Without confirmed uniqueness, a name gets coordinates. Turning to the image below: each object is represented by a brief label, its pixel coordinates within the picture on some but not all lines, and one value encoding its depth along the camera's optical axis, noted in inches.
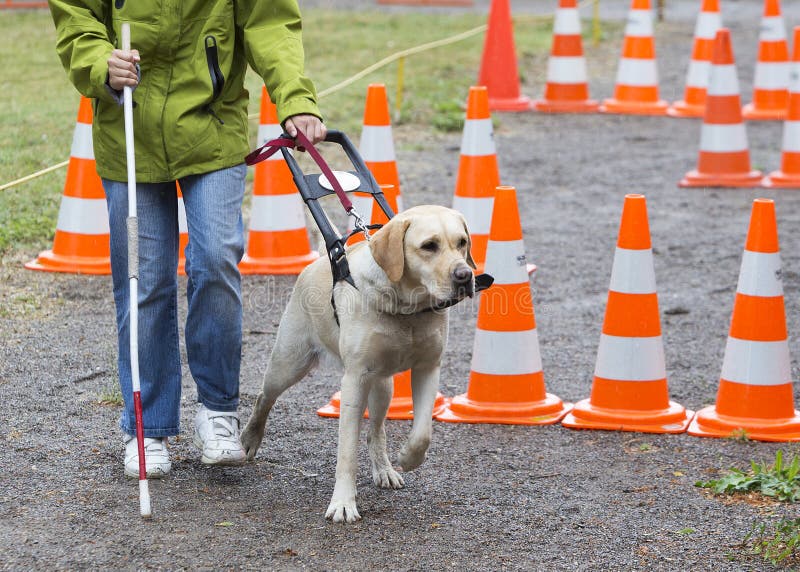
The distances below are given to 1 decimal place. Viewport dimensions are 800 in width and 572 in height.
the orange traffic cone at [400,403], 412.5
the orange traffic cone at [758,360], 395.9
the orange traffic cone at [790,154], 756.0
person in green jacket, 331.0
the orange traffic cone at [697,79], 946.7
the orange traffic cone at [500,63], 933.8
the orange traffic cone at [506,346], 414.3
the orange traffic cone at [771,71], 908.6
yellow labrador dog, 308.3
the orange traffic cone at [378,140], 478.6
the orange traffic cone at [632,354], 404.2
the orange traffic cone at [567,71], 952.3
